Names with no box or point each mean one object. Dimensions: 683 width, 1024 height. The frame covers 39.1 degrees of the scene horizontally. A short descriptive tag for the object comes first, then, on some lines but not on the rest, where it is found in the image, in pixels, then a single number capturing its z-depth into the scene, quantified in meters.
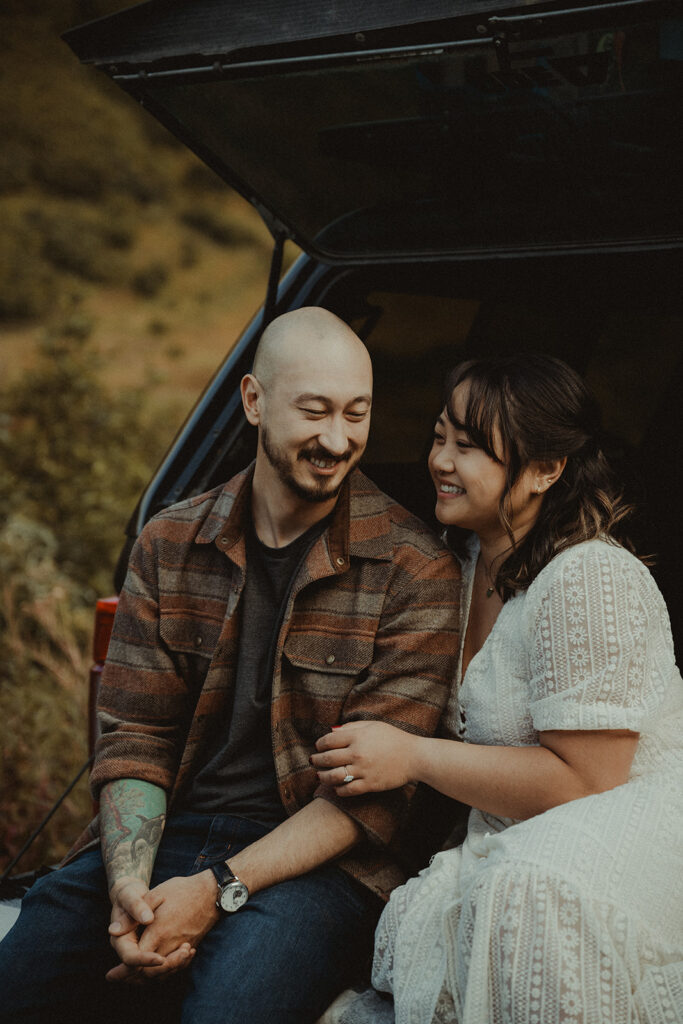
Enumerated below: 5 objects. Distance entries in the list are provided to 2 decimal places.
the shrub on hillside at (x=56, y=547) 3.87
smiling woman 1.47
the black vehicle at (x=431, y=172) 1.71
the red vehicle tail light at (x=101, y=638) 2.43
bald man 1.80
